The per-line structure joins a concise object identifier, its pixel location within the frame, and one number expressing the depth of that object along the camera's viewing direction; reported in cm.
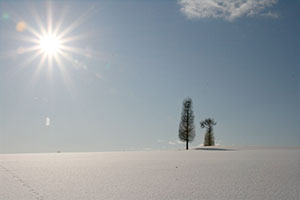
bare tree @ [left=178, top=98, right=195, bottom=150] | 3885
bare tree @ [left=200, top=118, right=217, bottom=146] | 4678
